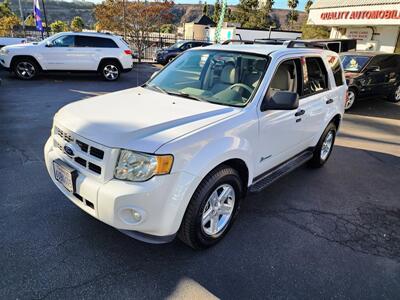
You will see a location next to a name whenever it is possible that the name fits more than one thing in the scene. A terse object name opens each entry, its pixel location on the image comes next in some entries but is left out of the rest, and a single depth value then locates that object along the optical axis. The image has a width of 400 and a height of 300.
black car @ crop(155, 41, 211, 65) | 18.72
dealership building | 16.81
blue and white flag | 18.20
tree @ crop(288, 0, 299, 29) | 64.50
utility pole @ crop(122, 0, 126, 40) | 19.49
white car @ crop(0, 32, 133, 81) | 10.77
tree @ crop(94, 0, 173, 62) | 20.45
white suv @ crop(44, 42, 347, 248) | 2.30
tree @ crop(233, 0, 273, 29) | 58.03
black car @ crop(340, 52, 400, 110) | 9.35
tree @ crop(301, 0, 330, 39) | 25.89
